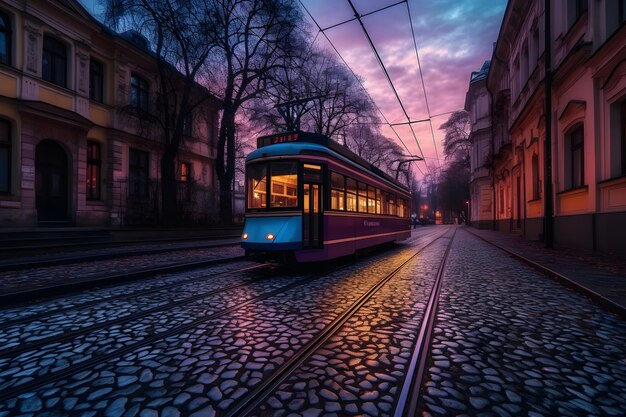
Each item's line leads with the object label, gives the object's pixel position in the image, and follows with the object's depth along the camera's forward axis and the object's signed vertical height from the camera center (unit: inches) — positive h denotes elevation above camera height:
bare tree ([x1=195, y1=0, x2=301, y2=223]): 733.3 +380.2
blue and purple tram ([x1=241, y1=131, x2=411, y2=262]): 310.6 +14.8
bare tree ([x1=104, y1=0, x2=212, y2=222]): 634.8 +343.4
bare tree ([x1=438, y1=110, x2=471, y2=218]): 2001.7 +344.4
